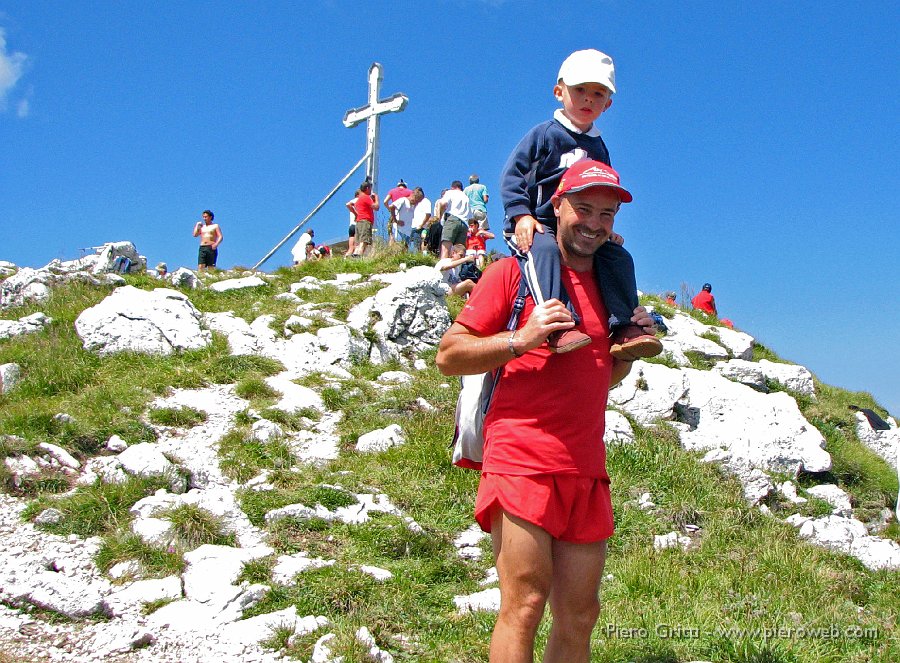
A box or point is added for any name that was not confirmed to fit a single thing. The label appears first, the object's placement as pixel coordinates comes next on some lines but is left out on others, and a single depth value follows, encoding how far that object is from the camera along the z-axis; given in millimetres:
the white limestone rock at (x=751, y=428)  8703
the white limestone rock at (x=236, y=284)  13266
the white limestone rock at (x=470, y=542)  5949
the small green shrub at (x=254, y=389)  8992
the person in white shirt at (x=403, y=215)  17875
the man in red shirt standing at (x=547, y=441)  2848
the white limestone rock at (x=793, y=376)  12211
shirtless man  17000
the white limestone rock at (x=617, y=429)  8031
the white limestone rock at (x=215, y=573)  5090
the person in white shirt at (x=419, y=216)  17469
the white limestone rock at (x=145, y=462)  6777
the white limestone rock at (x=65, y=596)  5054
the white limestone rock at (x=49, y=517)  6074
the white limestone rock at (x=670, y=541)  6113
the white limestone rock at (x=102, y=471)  6708
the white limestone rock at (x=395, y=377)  9711
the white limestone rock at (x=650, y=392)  9180
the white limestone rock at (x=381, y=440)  7742
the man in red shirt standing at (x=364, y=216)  16703
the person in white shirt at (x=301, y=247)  19750
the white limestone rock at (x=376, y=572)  5250
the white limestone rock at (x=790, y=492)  7977
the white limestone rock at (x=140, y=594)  5074
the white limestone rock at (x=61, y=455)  7102
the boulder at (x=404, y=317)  10781
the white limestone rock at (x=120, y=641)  4684
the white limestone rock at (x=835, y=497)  8141
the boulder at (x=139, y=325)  10000
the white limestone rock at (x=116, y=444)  7441
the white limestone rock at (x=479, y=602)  4938
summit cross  18656
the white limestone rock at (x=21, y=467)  6770
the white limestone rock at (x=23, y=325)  10445
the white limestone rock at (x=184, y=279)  13195
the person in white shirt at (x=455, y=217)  14828
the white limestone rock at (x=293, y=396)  8664
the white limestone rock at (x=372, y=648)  4336
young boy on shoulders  3271
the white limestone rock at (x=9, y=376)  8812
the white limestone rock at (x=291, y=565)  5262
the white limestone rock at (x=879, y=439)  10953
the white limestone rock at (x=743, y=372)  11453
